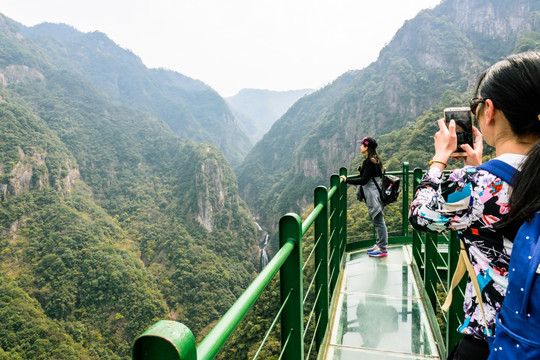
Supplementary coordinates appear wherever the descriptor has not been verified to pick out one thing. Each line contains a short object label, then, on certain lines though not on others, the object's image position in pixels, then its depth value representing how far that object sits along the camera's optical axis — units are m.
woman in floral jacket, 0.87
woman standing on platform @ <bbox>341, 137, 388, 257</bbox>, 3.91
